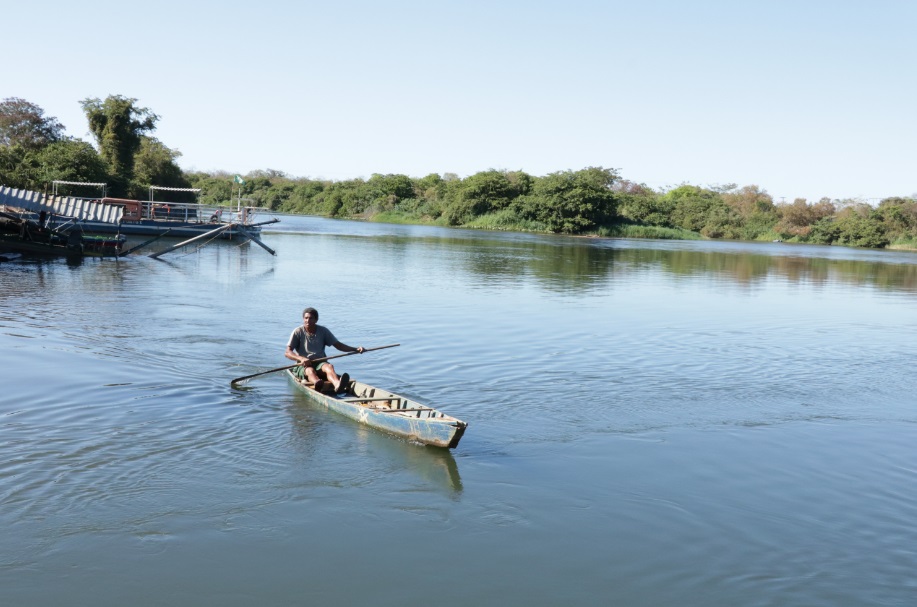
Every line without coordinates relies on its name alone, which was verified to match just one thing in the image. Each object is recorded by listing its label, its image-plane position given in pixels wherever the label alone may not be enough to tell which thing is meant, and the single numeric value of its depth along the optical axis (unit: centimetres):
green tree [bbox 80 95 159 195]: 5928
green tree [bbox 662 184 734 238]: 9181
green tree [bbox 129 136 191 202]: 6356
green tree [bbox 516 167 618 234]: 7994
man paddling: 1115
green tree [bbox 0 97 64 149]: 5562
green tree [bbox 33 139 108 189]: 5019
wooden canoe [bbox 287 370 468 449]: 876
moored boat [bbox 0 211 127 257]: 2828
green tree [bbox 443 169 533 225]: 8819
